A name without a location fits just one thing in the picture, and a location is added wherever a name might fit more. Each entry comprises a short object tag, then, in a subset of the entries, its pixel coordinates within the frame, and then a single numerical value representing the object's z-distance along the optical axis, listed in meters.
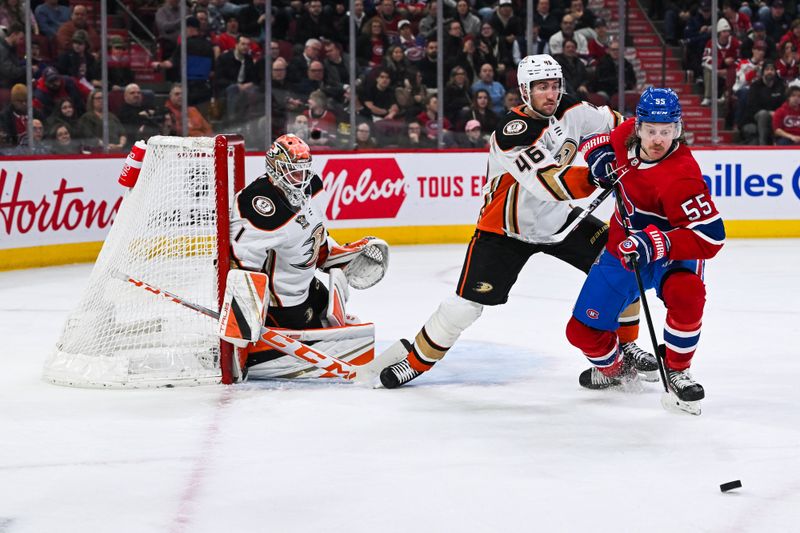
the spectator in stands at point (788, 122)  18.89
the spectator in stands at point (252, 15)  18.00
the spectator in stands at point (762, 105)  18.98
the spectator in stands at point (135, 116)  16.98
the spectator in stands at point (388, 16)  18.62
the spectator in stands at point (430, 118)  18.64
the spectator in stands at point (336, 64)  18.23
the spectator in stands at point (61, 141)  16.02
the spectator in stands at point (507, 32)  19.12
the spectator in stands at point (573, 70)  18.95
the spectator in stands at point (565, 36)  19.17
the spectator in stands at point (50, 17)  16.41
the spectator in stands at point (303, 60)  18.17
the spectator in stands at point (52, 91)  16.20
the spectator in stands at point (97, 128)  16.45
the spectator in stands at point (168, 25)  17.42
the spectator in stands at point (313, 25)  18.25
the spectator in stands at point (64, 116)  16.09
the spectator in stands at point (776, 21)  19.91
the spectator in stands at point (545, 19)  19.09
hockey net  8.48
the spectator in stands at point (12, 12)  15.96
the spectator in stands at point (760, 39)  19.59
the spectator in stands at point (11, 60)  15.88
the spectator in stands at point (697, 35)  19.47
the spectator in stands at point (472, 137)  18.75
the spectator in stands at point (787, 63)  19.39
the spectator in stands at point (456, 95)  18.75
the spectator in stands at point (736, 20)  19.61
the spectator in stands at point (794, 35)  19.56
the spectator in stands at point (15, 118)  15.63
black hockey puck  5.89
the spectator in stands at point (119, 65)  16.97
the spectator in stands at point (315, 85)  18.16
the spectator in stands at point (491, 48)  19.00
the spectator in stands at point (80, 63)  16.56
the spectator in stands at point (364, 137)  18.27
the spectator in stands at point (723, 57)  19.41
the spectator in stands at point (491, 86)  19.02
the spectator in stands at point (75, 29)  16.56
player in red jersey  7.24
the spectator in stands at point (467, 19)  18.84
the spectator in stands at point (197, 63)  17.59
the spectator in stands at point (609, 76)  19.20
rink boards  16.16
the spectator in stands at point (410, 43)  18.64
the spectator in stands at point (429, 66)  18.62
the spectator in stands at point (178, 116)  17.41
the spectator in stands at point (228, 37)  17.86
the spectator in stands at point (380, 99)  18.41
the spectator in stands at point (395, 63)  18.56
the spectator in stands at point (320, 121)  18.08
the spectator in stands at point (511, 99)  19.08
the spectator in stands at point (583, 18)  19.19
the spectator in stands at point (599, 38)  19.28
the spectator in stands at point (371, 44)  18.34
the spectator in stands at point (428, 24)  18.62
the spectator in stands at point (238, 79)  17.86
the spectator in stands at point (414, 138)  18.47
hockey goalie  8.30
